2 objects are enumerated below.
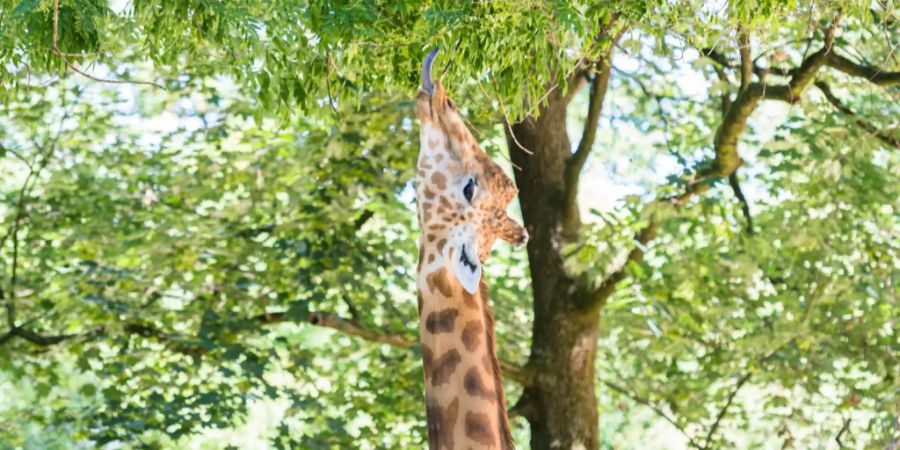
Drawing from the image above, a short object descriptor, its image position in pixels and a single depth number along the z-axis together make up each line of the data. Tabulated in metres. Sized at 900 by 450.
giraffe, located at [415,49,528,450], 9.55
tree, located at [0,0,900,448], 19.59
